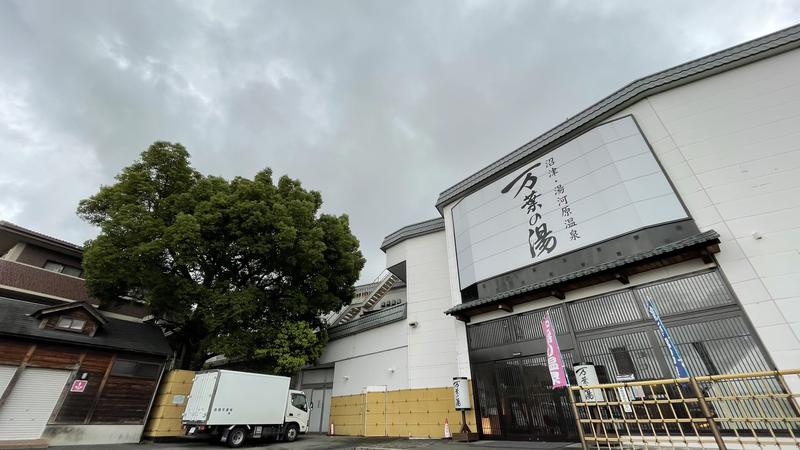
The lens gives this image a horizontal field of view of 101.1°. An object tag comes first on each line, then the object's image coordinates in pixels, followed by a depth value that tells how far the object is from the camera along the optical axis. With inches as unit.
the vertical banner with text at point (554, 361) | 308.3
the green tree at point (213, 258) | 613.3
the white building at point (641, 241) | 342.3
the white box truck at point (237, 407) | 501.4
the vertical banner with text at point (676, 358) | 248.6
